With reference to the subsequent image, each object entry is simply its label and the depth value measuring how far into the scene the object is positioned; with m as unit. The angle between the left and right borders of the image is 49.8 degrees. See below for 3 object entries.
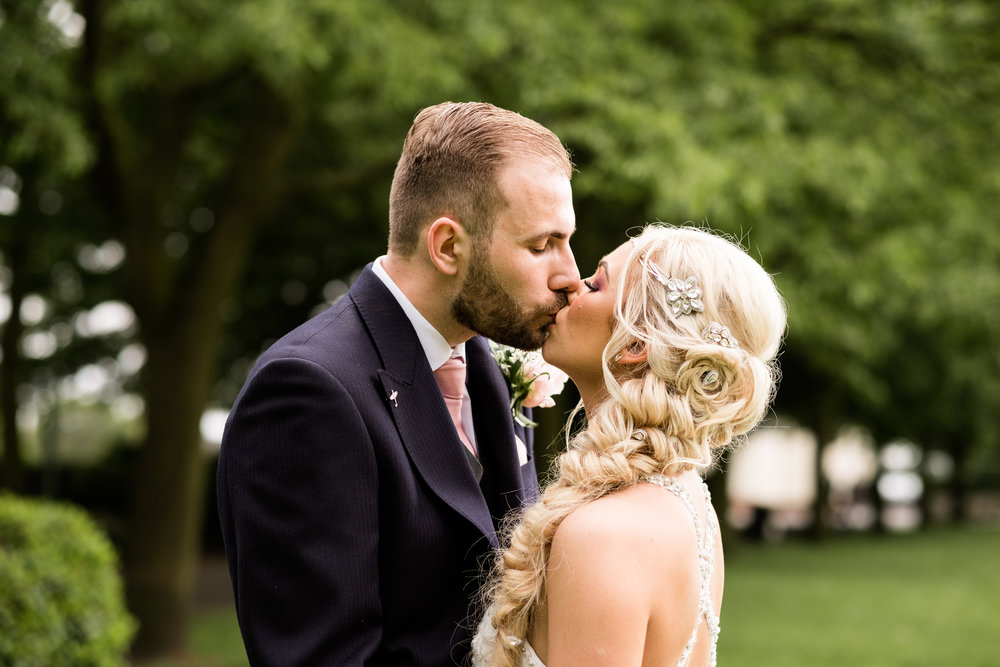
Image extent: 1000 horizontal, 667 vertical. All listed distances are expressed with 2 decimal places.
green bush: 6.84
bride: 2.44
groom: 2.36
